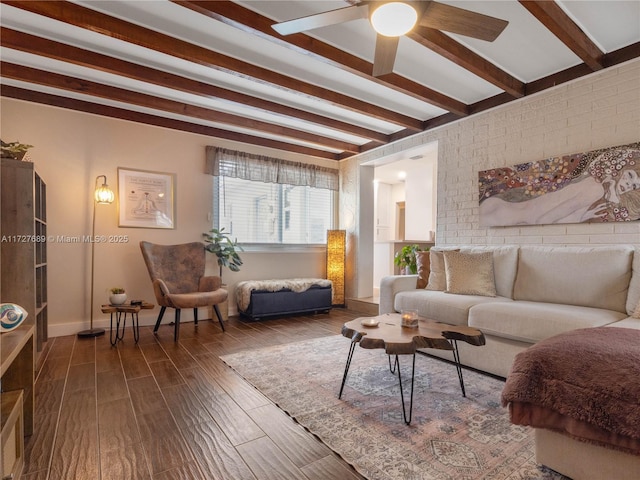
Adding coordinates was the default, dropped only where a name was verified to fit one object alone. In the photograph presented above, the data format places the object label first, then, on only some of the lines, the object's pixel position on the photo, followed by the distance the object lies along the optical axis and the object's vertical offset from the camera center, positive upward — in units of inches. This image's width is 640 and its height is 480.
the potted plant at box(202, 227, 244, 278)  168.7 -6.0
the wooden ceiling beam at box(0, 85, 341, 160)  134.3 +56.2
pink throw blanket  46.3 -22.7
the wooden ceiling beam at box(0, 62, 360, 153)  118.6 +57.3
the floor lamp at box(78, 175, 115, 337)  138.6 +15.2
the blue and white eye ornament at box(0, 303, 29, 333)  57.6 -14.3
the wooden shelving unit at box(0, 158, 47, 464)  53.3 -14.5
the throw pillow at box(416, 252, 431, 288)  142.3 -12.9
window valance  178.4 +40.1
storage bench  169.8 -31.6
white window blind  183.2 +24.0
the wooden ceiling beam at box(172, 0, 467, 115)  84.0 +57.1
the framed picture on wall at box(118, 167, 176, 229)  155.3 +18.4
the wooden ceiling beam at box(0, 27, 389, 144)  98.2 +57.2
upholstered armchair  135.3 -19.1
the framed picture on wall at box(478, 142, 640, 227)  102.4 +17.4
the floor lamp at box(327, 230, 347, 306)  210.2 -11.5
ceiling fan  66.9 +46.4
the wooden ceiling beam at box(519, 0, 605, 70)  81.8 +56.6
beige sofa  88.7 -19.4
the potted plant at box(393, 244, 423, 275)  177.5 -11.7
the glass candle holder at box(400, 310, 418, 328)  85.6 -21.0
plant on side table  132.7 -24.5
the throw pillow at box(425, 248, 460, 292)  132.3 -13.9
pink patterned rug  57.9 -39.7
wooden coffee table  71.6 -22.9
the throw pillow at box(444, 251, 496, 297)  119.5 -12.9
